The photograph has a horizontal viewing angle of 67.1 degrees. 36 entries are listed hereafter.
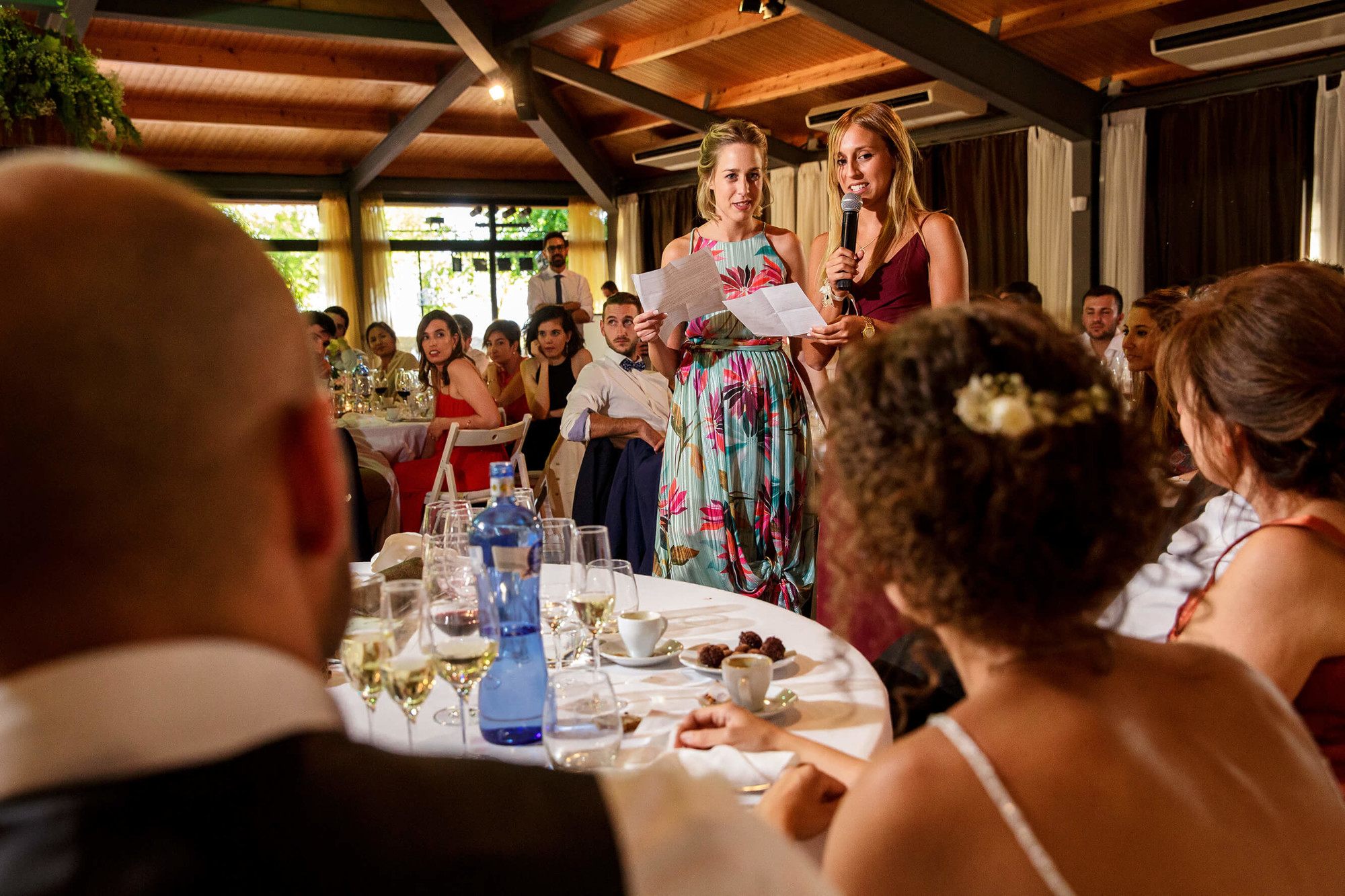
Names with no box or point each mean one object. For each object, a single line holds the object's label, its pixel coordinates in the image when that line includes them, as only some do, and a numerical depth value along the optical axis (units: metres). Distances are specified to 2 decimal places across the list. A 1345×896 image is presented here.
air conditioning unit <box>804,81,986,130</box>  7.88
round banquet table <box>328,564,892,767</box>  1.25
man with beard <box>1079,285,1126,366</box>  6.15
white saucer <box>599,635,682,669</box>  1.54
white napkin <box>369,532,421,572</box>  1.92
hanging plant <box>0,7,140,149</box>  2.74
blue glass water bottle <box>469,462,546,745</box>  1.23
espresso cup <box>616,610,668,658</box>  1.52
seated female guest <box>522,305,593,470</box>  5.85
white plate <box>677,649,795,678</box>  1.47
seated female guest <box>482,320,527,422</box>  6.33
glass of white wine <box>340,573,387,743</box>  1.13
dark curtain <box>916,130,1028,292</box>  8.67
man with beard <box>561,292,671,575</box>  4.05
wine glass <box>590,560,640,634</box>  1.66
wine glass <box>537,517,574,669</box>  1.53
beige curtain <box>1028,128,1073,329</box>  8.24
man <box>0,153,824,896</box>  0.40
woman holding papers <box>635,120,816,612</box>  2.97
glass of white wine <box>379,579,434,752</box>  1.13
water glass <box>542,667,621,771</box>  1.12
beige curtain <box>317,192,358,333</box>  11.63
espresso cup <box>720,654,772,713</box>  1.33
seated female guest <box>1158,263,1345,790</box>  1.15
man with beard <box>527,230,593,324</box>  9.30
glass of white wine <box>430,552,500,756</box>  1.21
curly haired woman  0.75
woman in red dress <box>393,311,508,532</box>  4.98
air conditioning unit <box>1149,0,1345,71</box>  6.16
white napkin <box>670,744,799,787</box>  1.12
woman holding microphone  2.78
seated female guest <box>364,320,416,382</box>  8.09
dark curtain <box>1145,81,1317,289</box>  7.07
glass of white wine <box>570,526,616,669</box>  1.53
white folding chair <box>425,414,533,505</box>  4.61
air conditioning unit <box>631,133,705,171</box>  10.24
